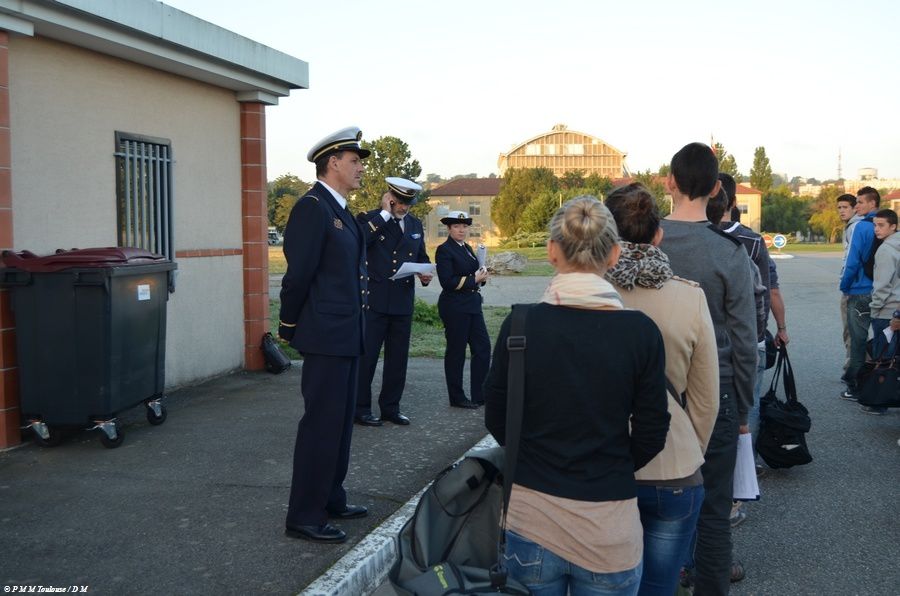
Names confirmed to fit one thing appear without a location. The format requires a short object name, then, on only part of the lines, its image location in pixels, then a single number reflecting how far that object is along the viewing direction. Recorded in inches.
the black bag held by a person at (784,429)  235.3
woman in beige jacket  118.9
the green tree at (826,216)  3505.4
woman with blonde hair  102.6
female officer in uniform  320.2
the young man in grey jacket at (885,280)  318.0
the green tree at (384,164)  2915.8
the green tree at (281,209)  3008.1
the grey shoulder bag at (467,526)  102.6
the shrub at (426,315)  602.2
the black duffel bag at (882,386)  287.4
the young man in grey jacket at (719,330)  143.7
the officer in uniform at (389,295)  296.0
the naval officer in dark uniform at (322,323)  181.5
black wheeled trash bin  247.3
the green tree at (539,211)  2573.8
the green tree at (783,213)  3828.7
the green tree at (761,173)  3946.9
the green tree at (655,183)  2881.4
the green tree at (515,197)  3030.8
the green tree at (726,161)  3312.0
